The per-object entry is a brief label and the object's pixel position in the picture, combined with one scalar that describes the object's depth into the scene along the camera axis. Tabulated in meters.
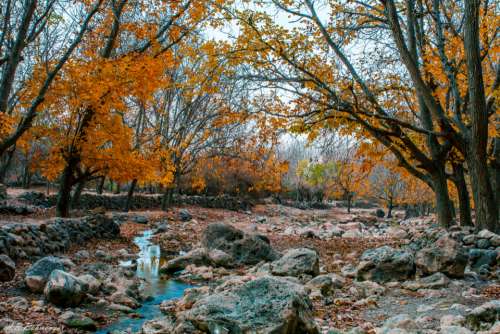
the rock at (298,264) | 7.83
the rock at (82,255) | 9.35
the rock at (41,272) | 6.32
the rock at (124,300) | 6.40
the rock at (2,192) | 19.12
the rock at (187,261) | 9.45
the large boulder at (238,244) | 10.08
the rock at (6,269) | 6.56
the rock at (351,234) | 16.47
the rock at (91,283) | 6.56
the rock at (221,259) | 9.74
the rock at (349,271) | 7.59
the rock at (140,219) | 18.53
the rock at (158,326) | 5.02
